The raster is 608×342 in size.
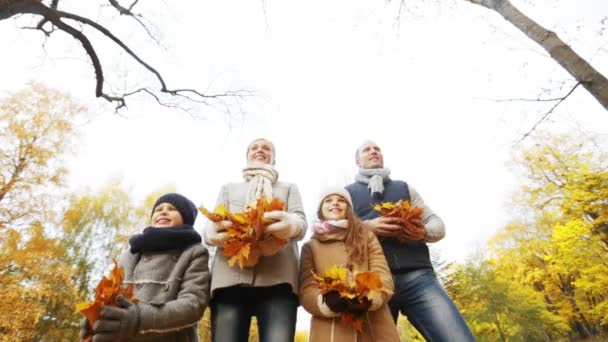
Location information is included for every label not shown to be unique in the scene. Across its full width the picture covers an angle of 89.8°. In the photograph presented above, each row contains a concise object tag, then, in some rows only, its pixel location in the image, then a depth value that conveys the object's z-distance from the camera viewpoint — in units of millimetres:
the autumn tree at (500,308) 18188
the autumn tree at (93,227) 13625
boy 1692
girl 2006
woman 2059
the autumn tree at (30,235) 9922
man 2361
